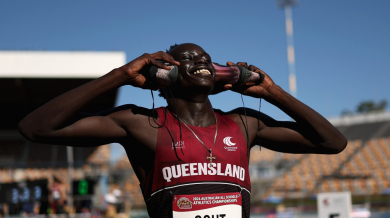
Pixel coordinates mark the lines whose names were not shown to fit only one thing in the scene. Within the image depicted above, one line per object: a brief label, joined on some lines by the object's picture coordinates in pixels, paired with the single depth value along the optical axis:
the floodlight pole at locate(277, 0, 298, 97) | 33.03
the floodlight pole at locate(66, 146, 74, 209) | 11.93
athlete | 2.08
